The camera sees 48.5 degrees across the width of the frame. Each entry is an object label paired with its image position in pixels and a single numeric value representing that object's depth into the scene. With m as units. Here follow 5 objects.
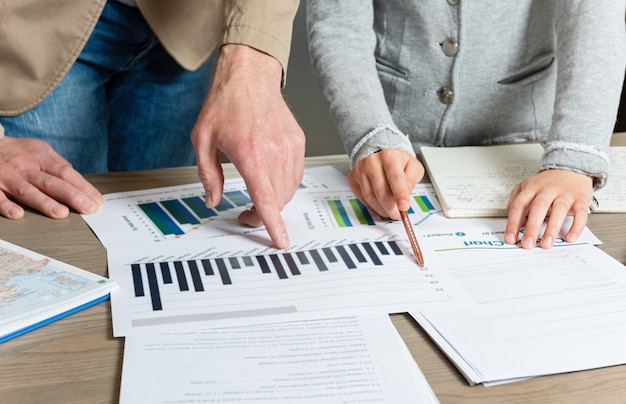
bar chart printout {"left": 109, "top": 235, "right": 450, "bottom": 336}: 0.71
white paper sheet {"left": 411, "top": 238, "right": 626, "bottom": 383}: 0.64
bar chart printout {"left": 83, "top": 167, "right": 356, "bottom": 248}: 0.90
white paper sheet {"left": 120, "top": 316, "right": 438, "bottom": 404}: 0.59
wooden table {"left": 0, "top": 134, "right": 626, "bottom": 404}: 0.60
